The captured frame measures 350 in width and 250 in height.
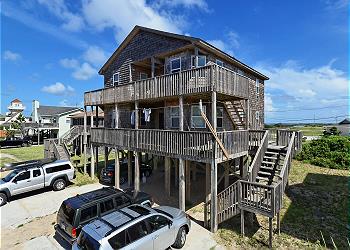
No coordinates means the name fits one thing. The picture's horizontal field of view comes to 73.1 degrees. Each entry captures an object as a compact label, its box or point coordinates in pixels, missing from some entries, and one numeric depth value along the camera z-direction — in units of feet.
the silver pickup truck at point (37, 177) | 47.32
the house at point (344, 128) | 131.93
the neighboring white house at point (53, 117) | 160.55
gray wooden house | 35.14
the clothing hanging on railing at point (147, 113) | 49.94
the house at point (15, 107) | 353.51
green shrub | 71.26
